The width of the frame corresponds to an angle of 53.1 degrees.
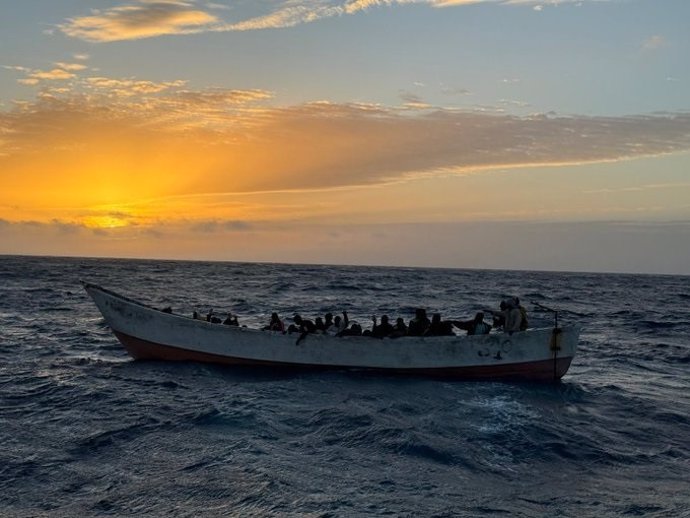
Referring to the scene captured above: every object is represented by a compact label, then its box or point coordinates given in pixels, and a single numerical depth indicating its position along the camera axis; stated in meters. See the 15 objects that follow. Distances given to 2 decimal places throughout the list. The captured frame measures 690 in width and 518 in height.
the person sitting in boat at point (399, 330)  21.94
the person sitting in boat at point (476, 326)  21.83
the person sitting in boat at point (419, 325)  21.92
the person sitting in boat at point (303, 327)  22.12
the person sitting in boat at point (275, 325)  22.95
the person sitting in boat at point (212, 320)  23.42
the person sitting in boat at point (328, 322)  22.62
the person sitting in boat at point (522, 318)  21.47
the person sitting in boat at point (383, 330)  21.95
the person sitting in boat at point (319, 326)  22.36
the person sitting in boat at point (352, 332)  22.27
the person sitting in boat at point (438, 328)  21.92
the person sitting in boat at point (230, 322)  23.27
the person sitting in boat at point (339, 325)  22.41
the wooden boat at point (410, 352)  21.55
